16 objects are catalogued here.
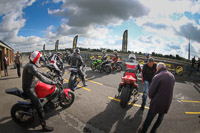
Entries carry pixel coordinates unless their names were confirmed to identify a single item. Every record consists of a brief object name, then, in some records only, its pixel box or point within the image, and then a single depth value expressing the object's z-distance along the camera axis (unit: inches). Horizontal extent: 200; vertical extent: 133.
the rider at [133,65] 176.2
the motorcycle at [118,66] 438.8
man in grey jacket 88.0
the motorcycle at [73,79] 209.0
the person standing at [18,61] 320.2
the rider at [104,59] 395.4
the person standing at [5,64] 343.6
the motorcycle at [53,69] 259.0
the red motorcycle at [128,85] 146.0
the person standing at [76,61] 227.6
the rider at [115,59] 405.7
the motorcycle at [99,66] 391.9
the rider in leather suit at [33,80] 97.7
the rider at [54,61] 257.9
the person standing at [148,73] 152.5
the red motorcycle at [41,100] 103.6
